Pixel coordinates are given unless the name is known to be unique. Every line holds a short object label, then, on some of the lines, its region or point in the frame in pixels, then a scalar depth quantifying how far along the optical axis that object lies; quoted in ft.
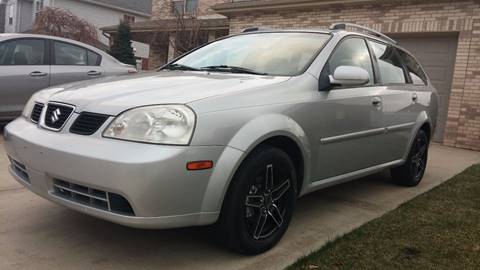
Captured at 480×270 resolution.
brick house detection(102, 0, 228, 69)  48.42
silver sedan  21.15
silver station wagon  8.39
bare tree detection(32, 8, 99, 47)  64.54
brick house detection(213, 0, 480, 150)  27.17
